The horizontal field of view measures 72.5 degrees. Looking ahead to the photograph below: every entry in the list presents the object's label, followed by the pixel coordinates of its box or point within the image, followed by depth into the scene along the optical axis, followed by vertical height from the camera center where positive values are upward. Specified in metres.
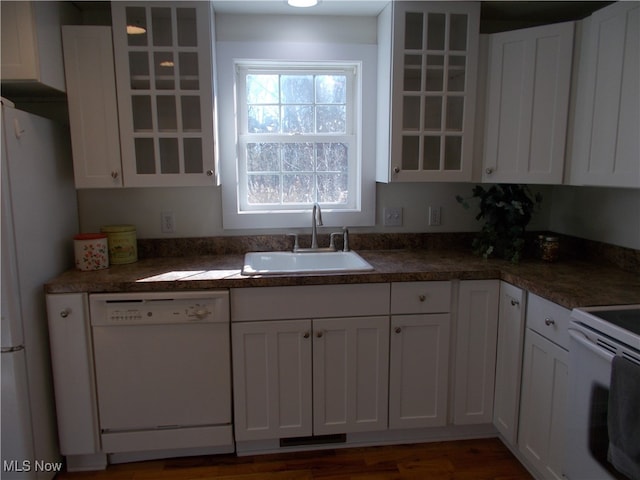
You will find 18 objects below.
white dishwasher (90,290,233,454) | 1.92 -0.85
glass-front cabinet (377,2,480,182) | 2.18 +0.47
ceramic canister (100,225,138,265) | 2.23 -0.32
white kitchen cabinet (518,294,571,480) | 1.69 -0.84
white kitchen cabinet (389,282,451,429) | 2.05 -0.83
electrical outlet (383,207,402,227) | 2.58 -0.21
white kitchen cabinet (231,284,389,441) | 1.99 -0.83
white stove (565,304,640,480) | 1.38 -0.66
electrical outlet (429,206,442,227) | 2.60 -0.21
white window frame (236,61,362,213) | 2.44 +0.26
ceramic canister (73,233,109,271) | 2.08 -0.33
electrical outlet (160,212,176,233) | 2.42 -0.23
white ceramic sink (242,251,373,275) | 2.38 -0.43
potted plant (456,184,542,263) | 2.26 -0.20
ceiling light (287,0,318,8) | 2.14 +0.87
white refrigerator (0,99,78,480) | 1.70 -0.42
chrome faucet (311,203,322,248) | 2.38 -0.22
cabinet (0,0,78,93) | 1.75 +0.56
